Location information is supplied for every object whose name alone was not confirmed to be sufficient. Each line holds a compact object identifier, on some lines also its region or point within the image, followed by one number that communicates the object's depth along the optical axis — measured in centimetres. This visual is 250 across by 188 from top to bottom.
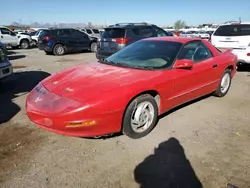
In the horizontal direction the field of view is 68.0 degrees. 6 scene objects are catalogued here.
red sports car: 237
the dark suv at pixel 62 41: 1094
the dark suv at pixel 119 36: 716
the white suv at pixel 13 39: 1336
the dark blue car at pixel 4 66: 453
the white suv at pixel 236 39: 599
